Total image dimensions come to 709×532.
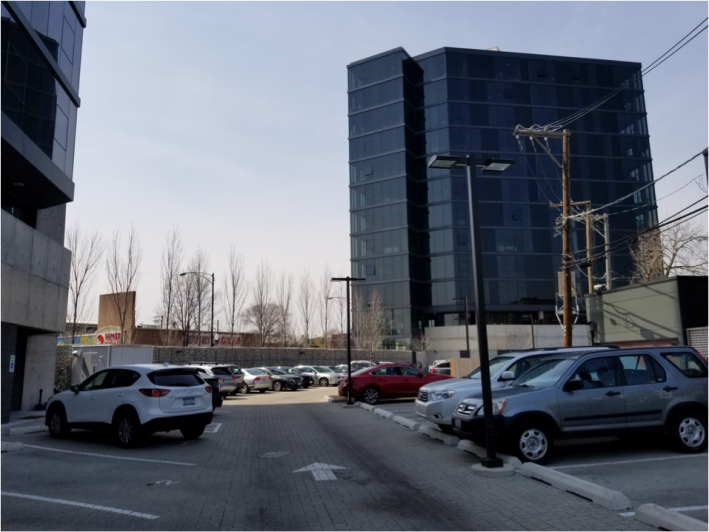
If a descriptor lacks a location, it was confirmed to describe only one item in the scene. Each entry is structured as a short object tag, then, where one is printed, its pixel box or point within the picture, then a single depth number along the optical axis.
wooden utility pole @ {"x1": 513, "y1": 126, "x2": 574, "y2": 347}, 20.55
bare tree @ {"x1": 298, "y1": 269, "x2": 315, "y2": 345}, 67.56
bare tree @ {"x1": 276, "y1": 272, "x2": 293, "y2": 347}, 64.44
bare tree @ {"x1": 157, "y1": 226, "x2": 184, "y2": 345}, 47.47
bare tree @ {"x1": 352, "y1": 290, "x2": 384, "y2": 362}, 64.12
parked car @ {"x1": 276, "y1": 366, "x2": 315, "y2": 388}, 38.18
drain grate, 11.09
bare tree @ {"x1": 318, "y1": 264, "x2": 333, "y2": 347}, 68.01
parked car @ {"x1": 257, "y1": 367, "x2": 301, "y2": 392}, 34.69
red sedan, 22.66
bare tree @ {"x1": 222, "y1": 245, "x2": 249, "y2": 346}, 54.88
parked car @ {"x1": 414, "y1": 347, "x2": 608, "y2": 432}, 12.35
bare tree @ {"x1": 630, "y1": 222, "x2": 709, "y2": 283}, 33.97
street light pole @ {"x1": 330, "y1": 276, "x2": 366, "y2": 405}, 22.31
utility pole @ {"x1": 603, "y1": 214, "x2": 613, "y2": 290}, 26.42
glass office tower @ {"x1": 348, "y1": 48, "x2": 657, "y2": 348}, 67.69
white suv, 11.82
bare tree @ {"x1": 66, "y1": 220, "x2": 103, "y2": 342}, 36.13
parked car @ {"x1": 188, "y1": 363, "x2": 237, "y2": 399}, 26.15
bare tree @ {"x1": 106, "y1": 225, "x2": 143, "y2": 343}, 40.27
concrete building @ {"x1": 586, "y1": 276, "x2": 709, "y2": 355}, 19.23
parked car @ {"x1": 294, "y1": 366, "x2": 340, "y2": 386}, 41.31
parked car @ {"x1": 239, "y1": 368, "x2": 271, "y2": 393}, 32.50
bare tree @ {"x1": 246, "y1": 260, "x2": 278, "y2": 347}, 60.16
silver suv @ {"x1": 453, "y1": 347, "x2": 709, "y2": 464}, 9.42
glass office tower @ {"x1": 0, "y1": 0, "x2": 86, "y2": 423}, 15.49
